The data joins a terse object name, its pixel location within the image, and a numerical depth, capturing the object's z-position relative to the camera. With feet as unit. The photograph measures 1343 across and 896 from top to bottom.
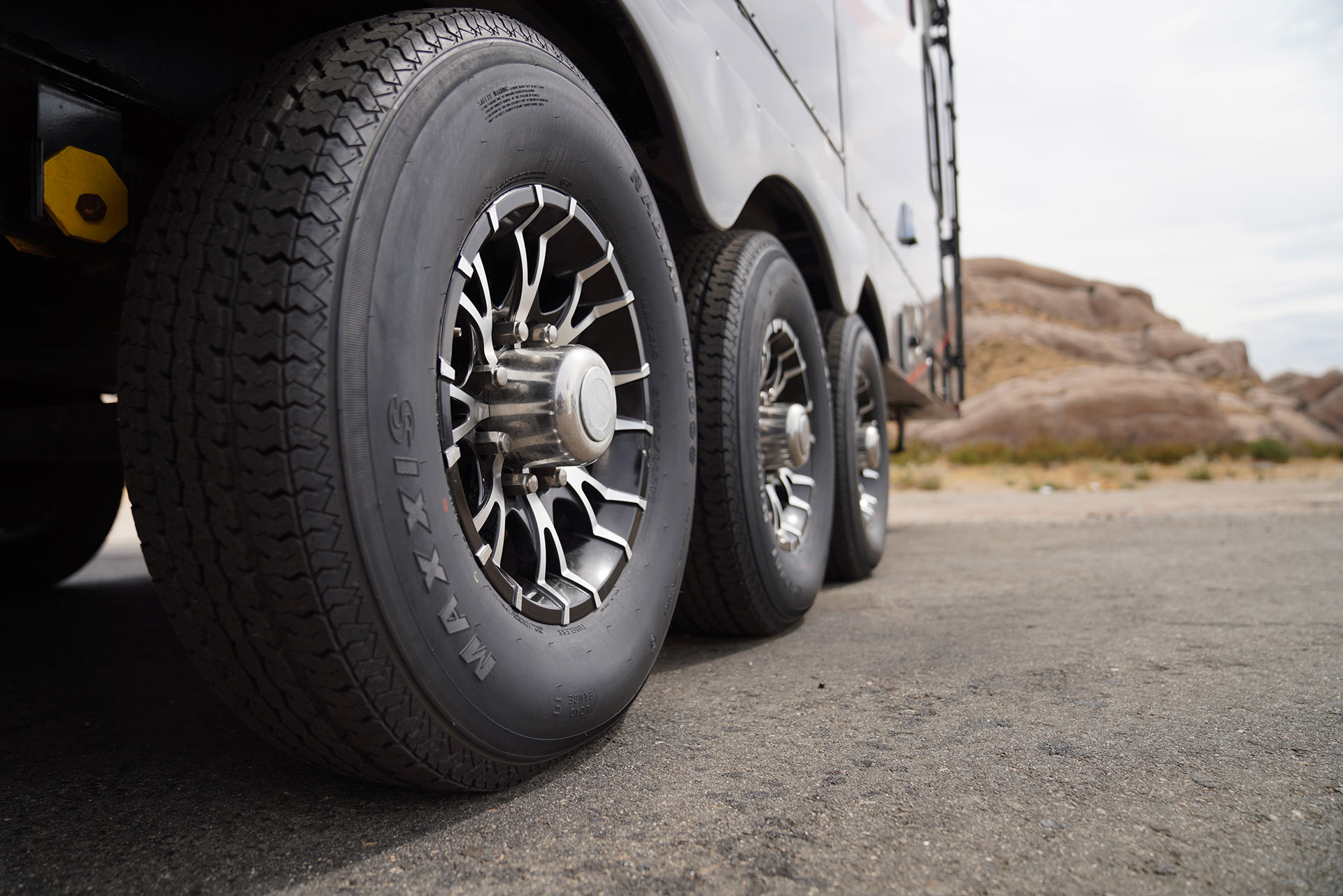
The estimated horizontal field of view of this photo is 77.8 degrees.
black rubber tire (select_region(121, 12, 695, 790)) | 3.12
